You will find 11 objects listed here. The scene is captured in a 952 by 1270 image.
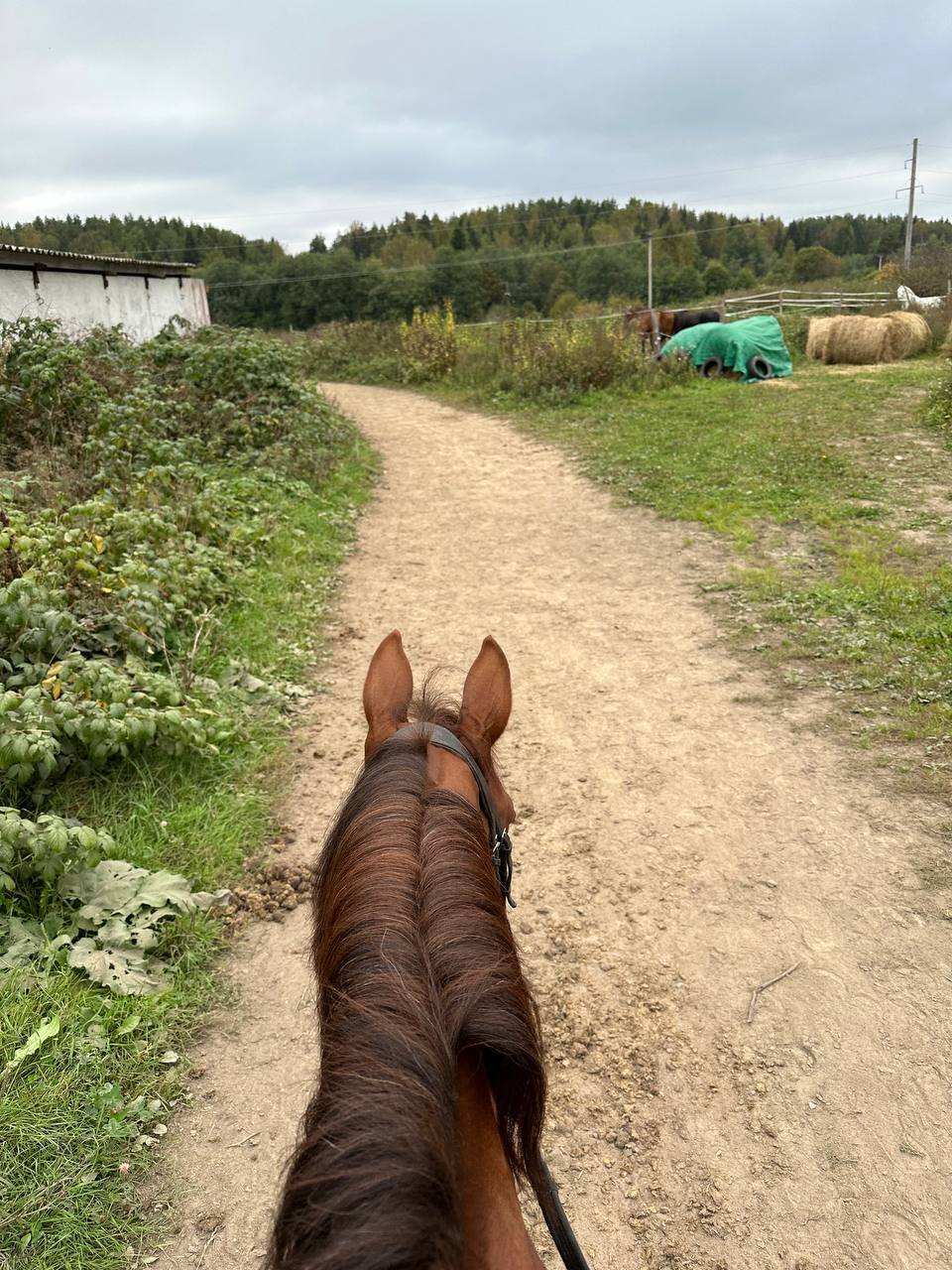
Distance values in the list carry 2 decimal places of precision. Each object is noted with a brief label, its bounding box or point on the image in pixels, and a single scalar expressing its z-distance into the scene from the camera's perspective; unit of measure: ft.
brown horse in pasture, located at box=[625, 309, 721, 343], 53.26
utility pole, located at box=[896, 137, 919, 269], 95.61
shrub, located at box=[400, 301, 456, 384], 58.65
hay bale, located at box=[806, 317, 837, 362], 52.54
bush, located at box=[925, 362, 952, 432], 31.91
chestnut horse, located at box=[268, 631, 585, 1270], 2.50
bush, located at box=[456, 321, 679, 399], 44.75
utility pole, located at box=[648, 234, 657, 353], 51.67
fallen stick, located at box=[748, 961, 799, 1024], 8.27
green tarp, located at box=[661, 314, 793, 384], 46.68
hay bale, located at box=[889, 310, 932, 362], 51.24
